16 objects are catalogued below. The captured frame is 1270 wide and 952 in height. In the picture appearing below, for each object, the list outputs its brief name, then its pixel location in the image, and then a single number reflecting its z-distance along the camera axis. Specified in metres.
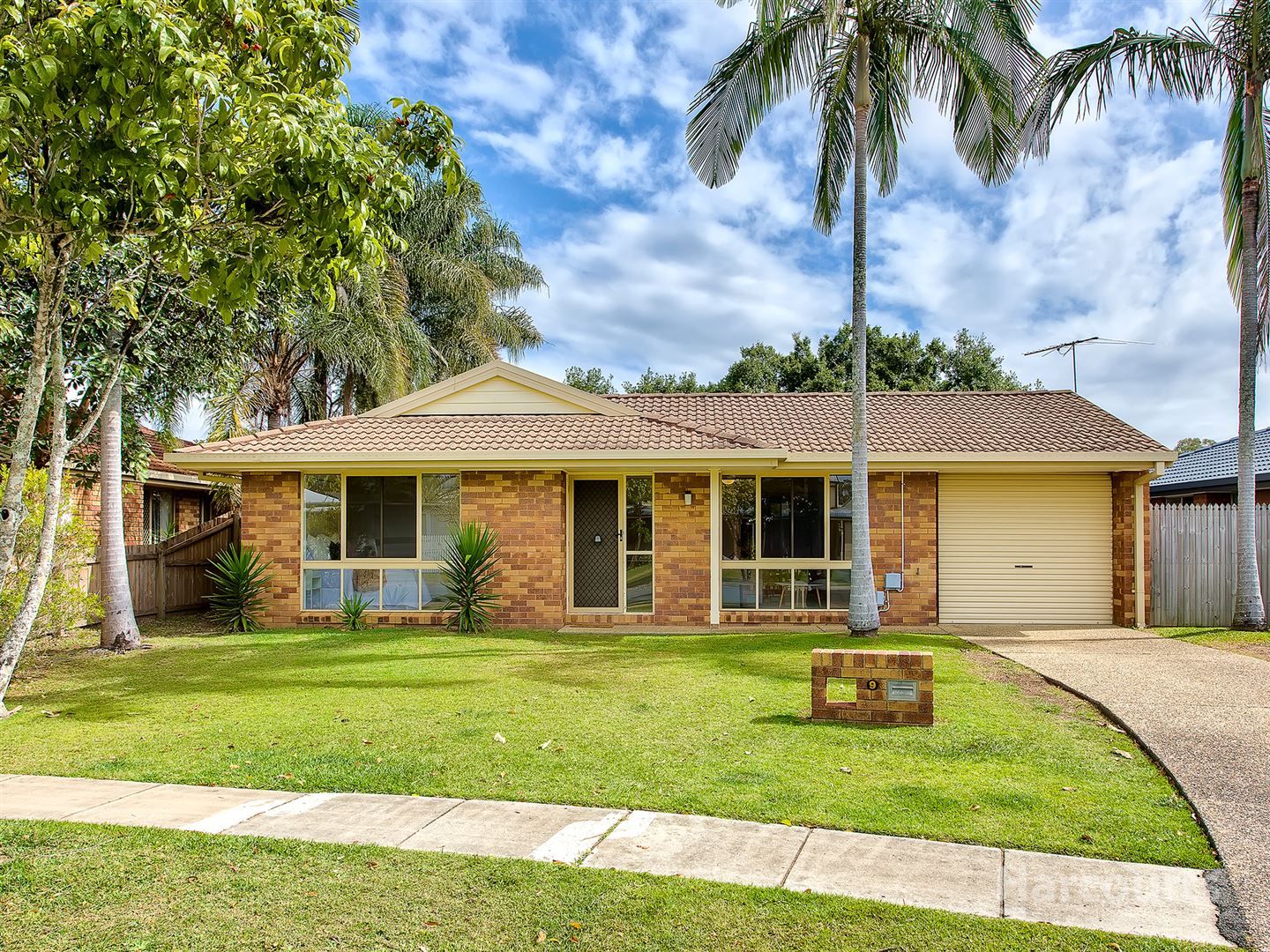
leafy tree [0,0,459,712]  5.39
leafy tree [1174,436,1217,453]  66.12
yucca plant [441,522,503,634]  12.84
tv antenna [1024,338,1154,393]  21.67
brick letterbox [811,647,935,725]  6.89
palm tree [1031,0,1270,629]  13.27
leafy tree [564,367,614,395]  46.16
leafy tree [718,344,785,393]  33.97
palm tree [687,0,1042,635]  11.59
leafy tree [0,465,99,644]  9.77
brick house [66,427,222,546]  16.23
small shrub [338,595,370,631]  13.23
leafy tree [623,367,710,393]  41.78
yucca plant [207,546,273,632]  13.16
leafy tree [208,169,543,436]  20.45
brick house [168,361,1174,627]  13.23
